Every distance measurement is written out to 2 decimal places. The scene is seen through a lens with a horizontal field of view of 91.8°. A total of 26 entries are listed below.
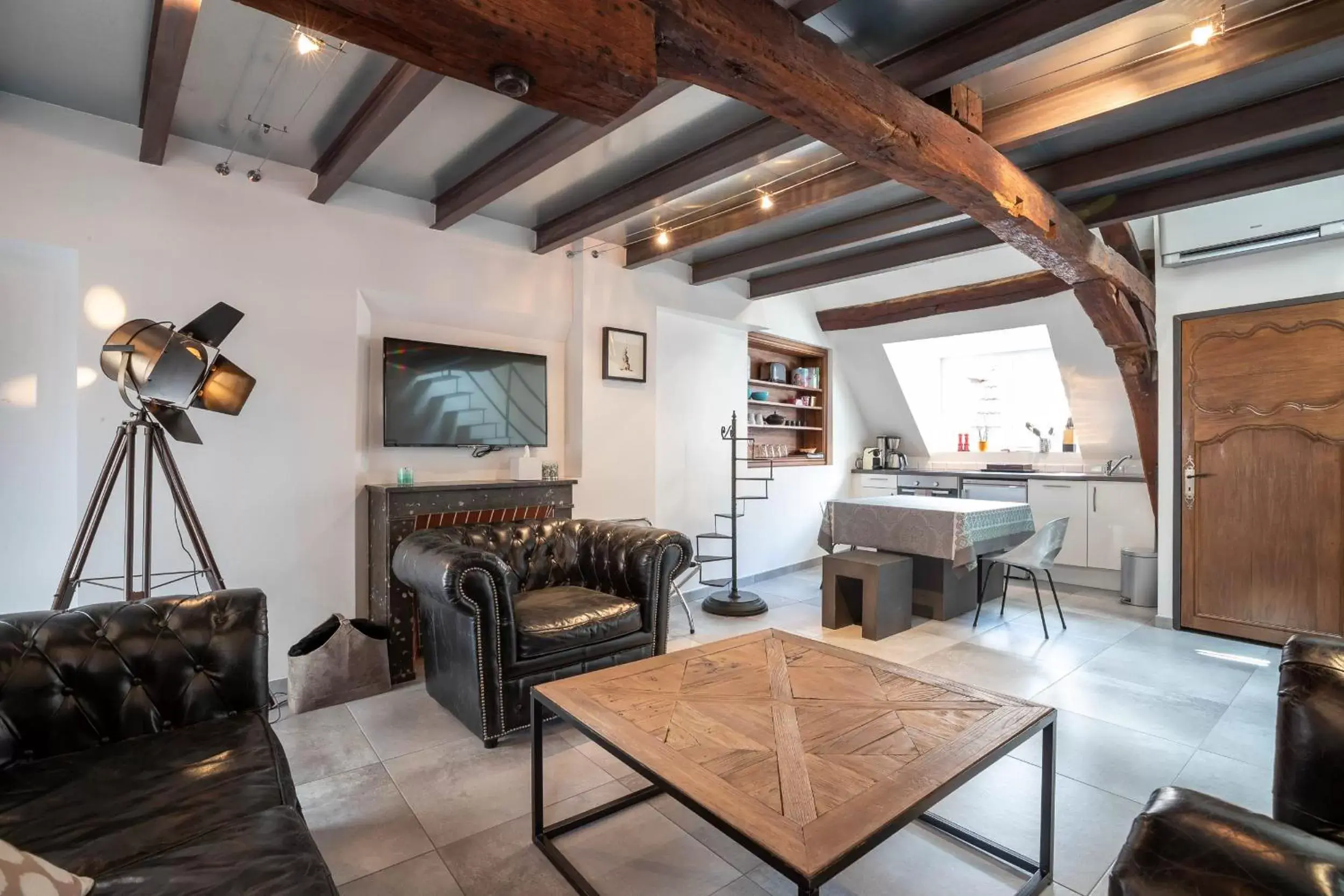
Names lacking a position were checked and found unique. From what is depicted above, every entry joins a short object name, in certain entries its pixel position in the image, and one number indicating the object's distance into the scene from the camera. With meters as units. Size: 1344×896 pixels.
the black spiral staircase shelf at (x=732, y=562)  4.65
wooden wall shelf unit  6.03
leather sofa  1.18
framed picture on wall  4.36
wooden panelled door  3.73
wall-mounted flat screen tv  3.53
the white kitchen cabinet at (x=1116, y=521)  5.17
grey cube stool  4.02
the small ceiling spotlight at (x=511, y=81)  1.38
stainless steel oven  6.11
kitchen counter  5.22
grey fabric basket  2.91
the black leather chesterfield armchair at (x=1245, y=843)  0.87
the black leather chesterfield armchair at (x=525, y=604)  2.58
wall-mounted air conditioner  3.62
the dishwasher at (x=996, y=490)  5.73
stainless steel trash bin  4.92
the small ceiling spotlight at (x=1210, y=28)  2.06
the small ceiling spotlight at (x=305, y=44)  2.12
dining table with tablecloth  4.04
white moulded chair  4.04
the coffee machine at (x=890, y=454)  6.70
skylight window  6.27
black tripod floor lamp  2.41
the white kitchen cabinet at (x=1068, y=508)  5.45
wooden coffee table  1.28
